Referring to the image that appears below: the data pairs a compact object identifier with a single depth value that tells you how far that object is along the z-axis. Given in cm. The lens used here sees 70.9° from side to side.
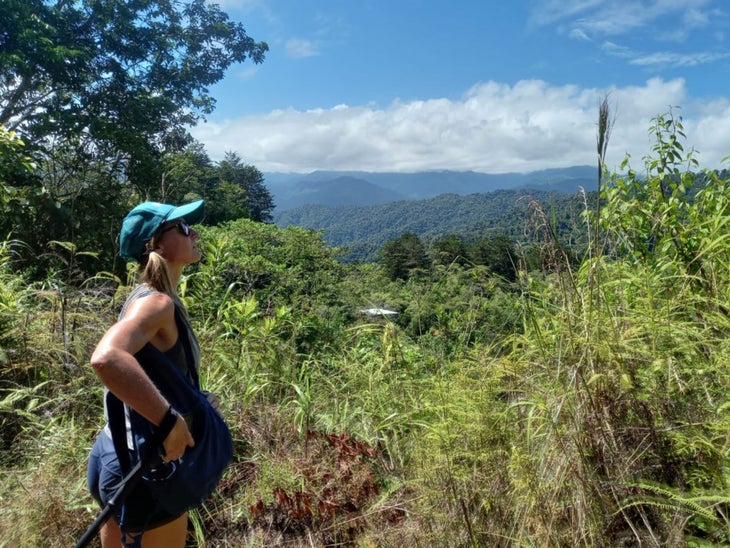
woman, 164
